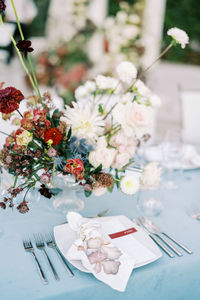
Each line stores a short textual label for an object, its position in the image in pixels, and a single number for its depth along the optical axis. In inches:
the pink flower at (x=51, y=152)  36.3
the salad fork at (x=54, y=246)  34.0
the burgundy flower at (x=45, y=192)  36.9
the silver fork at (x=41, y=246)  33.4
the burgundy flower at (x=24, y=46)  35.7
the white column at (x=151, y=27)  181.9
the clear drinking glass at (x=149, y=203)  47.2
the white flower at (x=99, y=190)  39.2
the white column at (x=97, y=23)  178.9
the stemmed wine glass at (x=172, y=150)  58.0
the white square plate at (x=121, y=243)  35.7
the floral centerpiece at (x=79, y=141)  36.1
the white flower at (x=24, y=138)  35.8
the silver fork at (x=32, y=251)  32.6
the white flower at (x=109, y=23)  165.2
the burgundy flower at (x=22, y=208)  35.5
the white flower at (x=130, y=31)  161.6
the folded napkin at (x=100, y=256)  32.6
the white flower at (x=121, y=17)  158.7
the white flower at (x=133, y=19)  159.5
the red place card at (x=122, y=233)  40.1
